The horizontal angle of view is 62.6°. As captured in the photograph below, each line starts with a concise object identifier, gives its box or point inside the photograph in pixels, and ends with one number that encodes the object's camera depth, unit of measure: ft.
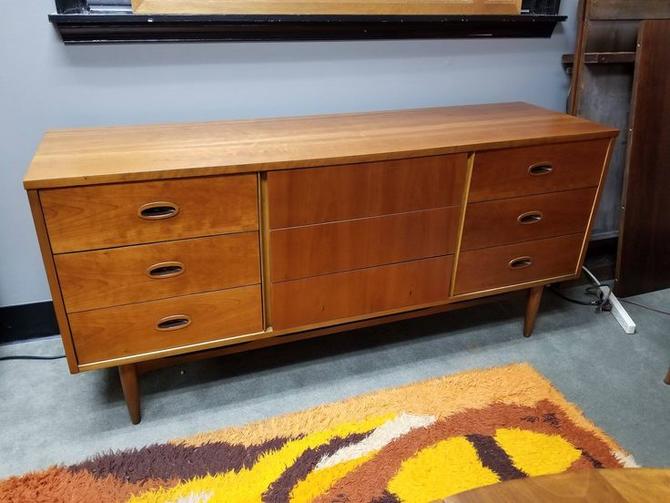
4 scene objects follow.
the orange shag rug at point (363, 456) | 4.45
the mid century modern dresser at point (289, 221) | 4.22
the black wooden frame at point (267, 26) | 5.07
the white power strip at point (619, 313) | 6.63
